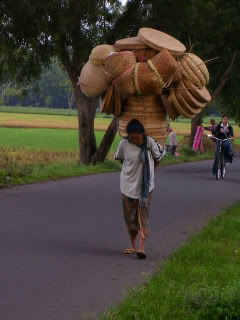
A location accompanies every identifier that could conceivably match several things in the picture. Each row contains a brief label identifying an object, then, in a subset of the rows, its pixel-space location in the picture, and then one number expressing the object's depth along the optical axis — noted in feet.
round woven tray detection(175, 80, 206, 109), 33.37
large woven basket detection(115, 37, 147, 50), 33.32
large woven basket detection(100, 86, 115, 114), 33.65
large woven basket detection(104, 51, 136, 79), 32.63
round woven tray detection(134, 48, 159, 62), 33.32
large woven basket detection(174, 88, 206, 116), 33.32
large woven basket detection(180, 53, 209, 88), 33.37
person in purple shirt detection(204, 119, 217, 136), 81.60
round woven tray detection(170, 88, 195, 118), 33.27
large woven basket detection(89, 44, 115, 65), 33.94
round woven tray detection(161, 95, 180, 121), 33.33
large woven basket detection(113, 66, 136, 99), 32.27
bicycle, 79.05
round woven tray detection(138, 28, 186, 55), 32.91
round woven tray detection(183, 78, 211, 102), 33.47
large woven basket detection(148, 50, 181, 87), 32.27
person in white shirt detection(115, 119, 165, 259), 32.68
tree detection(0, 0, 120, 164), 78.07
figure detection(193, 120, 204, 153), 133.08
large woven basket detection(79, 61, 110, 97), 33.76
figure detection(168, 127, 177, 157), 130.50
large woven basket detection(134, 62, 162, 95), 32.19
